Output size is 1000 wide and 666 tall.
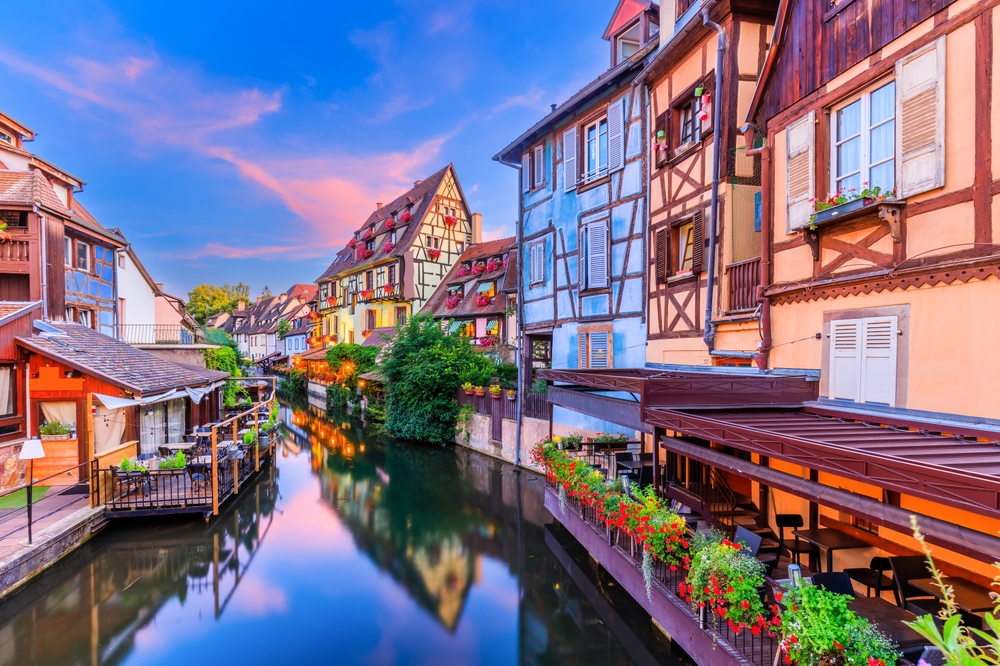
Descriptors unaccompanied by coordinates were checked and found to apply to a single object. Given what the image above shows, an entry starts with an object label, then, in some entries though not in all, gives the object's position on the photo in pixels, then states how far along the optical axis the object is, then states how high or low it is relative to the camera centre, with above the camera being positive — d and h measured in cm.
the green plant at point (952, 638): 179 -113
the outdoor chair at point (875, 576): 536 -280
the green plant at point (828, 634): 364 -231
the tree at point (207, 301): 6385 +319
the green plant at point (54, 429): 1232 -257
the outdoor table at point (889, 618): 411 -256
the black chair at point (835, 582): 464 -236
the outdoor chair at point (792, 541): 631 -272
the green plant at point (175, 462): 1209 -333
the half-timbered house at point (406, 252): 3081 +468
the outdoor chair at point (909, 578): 472 -241
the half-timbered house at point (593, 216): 1257 +308
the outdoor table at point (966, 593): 423 -238
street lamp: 927 -235
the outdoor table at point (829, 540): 570 -249
